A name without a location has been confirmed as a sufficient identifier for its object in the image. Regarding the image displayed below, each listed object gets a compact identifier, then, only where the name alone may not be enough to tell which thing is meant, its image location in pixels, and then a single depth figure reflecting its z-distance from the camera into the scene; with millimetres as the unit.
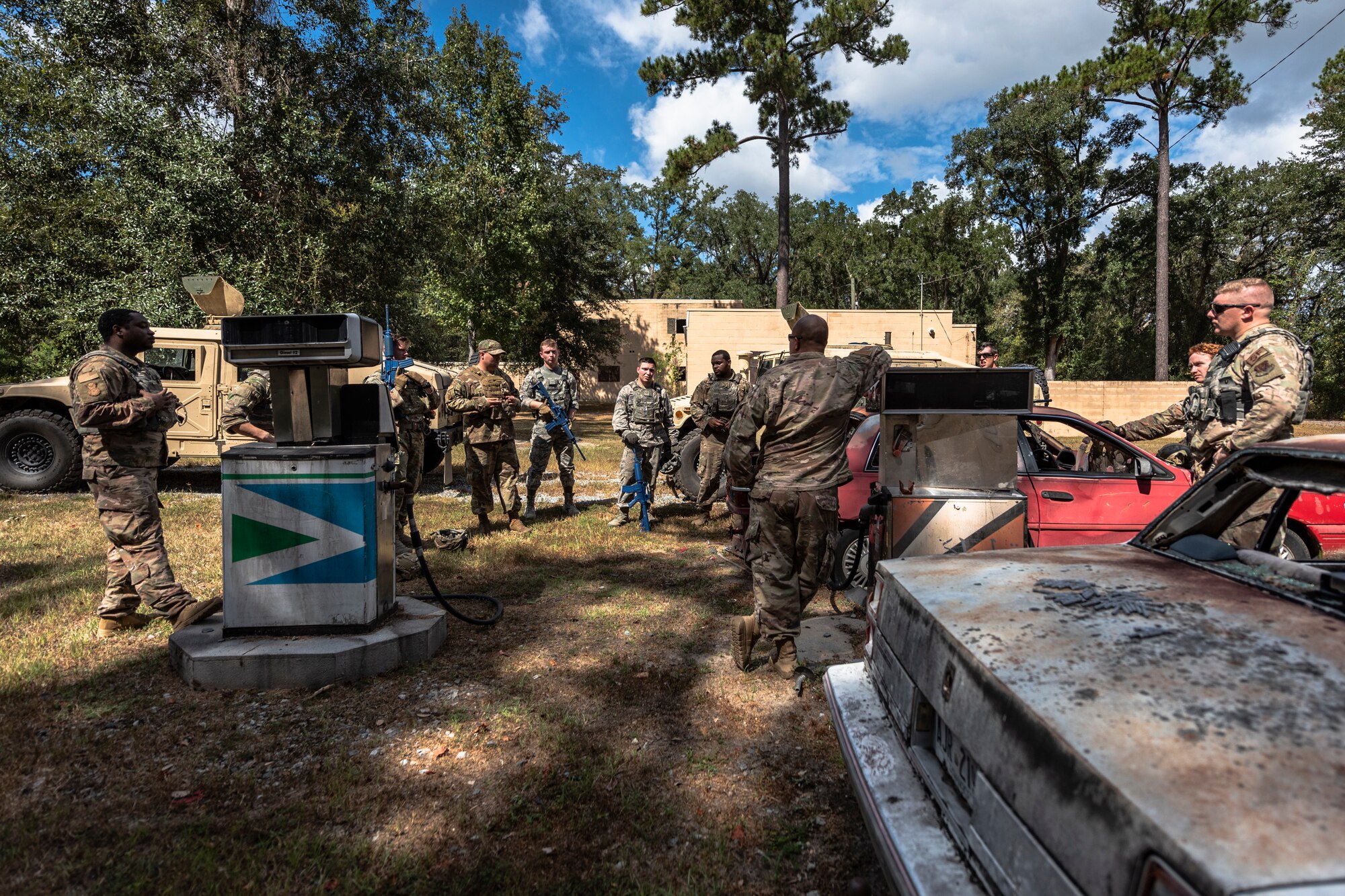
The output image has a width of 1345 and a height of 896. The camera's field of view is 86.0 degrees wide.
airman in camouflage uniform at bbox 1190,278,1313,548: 3836
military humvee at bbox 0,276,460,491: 8750
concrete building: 27250
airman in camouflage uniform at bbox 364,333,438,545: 6527
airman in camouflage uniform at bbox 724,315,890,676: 3600
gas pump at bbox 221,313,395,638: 3758
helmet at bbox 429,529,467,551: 6559
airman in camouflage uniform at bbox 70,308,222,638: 4109
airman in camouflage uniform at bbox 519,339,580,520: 7602
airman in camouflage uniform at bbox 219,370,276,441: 5129
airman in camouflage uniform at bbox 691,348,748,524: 7562
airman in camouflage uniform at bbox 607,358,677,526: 7750
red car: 4914
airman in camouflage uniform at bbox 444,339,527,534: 7066
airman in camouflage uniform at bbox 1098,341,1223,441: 4625
